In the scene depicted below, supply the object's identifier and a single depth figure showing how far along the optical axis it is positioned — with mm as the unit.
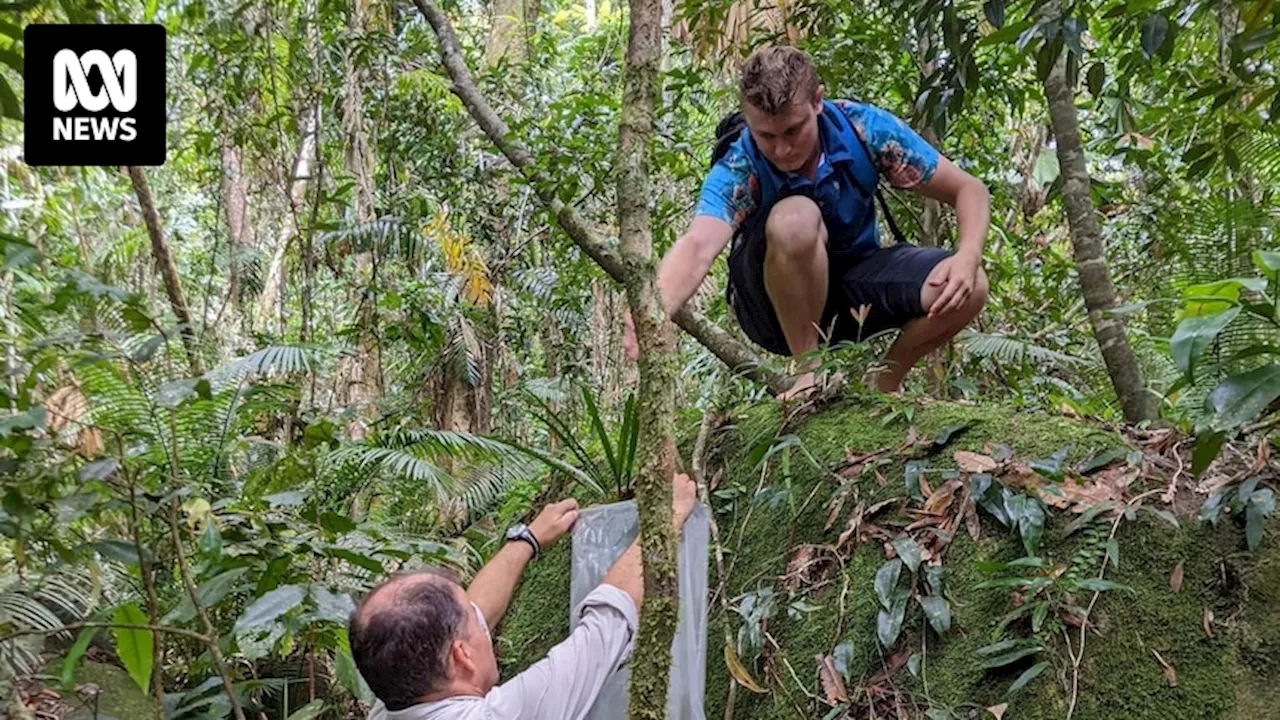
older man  1811
